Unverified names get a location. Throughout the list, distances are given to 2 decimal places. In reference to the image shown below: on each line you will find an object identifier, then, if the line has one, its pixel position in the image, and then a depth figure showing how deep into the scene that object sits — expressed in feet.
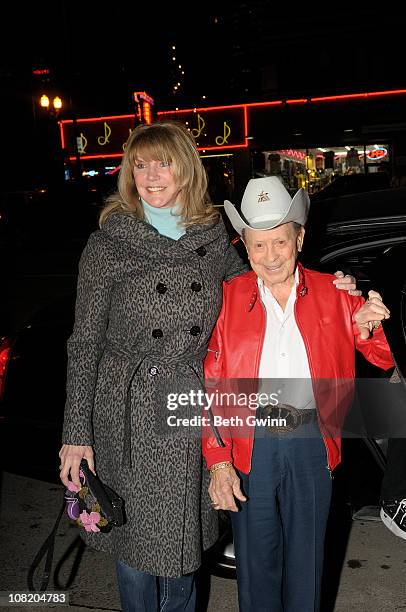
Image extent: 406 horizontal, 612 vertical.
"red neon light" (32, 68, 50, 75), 75.32
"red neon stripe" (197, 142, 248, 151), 62.75
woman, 6.18
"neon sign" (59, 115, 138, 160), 63.72
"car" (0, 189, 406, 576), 8.08
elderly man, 5.86
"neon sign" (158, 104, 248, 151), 61.82
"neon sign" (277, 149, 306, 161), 73.20
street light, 67.62
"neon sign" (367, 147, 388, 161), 70.08
